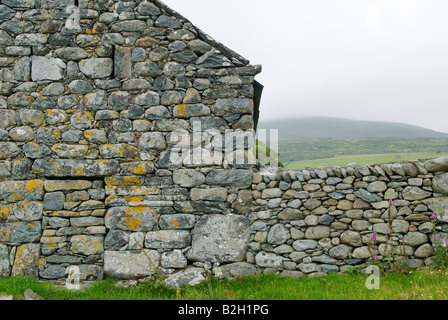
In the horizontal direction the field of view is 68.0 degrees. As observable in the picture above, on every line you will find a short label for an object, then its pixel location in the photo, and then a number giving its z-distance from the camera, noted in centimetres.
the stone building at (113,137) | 585
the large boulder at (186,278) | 552
